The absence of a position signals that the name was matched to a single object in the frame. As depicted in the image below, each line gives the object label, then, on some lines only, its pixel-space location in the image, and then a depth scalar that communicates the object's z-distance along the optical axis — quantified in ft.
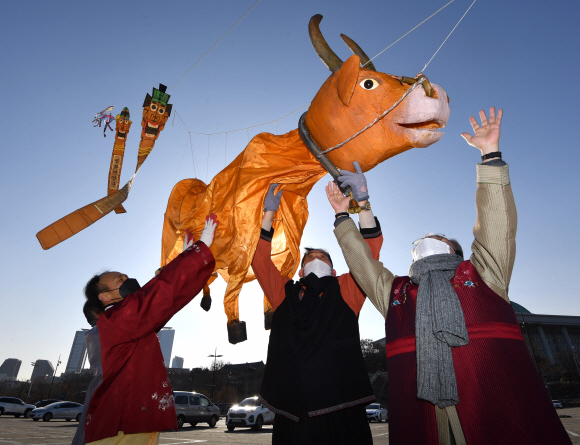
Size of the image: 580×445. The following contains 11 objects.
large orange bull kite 8.12
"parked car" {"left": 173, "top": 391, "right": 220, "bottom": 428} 45.11
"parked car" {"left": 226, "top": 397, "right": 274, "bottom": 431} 42.98
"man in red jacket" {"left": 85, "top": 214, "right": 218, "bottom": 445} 6.55
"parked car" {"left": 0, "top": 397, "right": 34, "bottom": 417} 65.82
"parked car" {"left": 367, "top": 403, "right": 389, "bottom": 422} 58.29
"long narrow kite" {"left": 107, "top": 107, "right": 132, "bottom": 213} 13.19
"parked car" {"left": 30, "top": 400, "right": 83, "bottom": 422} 56.23
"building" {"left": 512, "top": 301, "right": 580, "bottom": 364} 167.12
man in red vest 4.78
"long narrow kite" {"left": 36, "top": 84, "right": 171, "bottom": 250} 10.43
